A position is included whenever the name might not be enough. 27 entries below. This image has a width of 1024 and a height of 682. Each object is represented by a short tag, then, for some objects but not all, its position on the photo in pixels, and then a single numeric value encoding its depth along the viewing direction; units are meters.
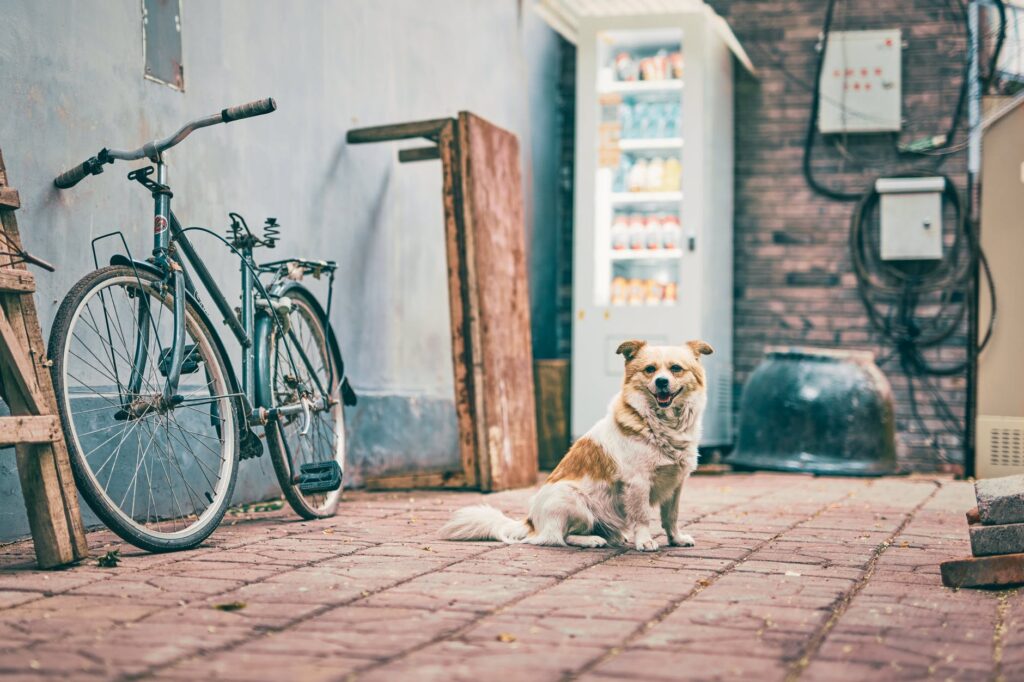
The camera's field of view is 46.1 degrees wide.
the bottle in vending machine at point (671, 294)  8.88
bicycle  3.76
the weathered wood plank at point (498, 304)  6.23
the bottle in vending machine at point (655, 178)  8.97
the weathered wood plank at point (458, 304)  6.23
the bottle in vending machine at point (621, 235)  8.93
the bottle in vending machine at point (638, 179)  8.99
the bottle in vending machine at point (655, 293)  8.91
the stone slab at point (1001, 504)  3.50
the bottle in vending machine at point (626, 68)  8.98
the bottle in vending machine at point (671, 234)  8.84
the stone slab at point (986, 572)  3.32
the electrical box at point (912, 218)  9.05
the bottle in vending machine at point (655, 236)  8.89
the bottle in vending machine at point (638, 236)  8.90
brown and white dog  4.06
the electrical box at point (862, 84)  9.20
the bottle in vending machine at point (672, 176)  8.93
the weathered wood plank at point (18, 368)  3.43
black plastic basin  8.11
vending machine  8.77
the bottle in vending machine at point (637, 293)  8.91
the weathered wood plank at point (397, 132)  6.15
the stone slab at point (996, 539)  3.43
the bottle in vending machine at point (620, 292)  8.94
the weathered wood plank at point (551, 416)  8.53
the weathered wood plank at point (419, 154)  6.62
